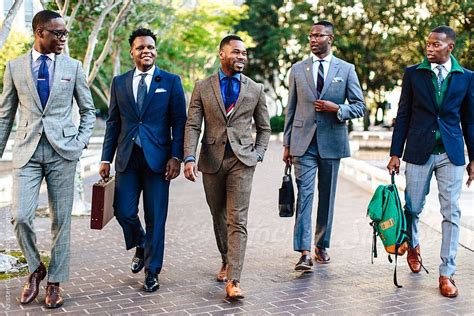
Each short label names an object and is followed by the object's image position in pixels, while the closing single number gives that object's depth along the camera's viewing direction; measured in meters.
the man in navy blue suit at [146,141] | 6.59
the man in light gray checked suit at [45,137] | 6.07
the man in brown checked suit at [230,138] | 6.45
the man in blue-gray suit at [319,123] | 7.52
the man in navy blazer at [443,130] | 6.63
